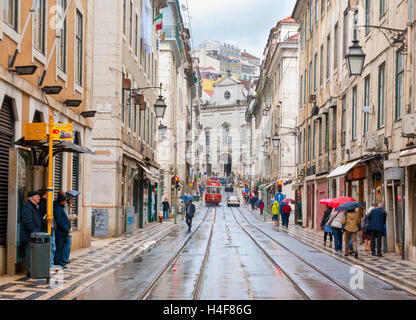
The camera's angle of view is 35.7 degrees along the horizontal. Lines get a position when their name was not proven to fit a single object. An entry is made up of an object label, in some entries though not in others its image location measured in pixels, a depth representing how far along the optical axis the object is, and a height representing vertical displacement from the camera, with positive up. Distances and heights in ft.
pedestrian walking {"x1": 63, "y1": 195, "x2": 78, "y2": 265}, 49.90 -4.56
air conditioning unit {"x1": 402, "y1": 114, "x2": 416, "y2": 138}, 54.48 +5.61
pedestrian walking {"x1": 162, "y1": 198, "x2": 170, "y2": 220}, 153.58 -4.26
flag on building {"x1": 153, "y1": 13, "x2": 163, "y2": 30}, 133.31 +34.90
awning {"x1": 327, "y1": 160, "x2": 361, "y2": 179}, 77.36 +2.77
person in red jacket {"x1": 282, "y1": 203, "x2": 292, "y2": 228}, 126.41 -4.32
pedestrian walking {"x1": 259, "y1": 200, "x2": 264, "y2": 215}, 195.45 -4.56
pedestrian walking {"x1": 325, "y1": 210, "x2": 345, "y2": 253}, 66.74 -3.57
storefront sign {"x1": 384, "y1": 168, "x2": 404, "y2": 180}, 61.05 +1.67
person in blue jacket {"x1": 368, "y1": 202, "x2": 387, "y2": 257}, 62.83 -2.99
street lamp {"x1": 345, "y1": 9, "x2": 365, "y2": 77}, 60.08 +12.33
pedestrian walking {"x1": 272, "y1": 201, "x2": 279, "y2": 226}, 137.71 -4.37
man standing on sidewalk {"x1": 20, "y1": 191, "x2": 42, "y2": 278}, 42.34 -2.02
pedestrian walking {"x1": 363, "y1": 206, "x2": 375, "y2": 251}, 65.04 -3.91
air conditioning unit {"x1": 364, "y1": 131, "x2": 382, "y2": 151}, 69.41 +5.32
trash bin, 40.22 -4.24
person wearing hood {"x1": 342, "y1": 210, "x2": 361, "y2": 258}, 63.21 -3.10
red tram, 262.47 -2.94
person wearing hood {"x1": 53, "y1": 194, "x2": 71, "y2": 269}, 48.75 -2.64
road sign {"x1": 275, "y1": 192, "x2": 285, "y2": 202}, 144.05 -1.34
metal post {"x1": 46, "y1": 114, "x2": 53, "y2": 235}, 41.98 -0.18
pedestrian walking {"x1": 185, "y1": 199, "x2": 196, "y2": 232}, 107.76 -3.57
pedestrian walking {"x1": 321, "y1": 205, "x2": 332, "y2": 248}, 77.92 -3.61
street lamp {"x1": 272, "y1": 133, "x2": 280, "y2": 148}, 144.05 +11.53
